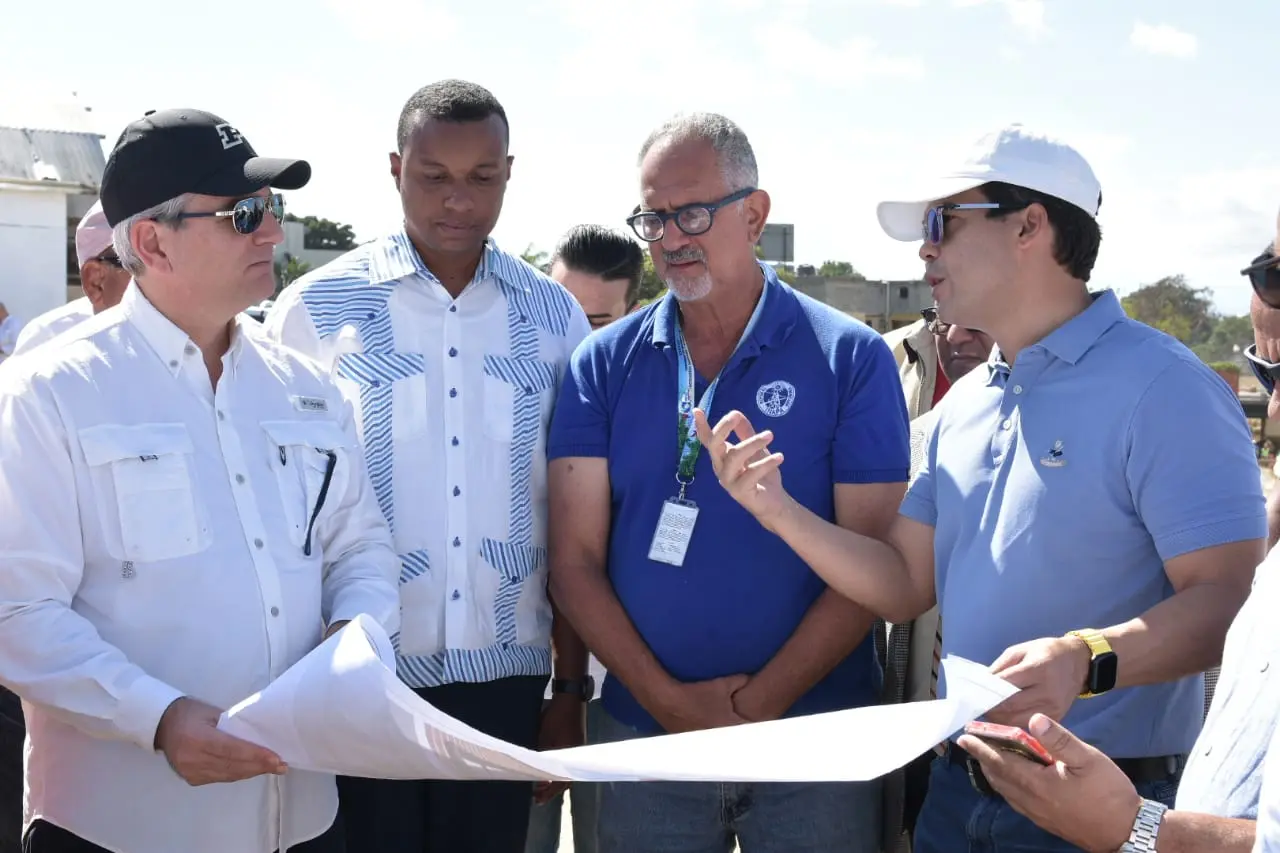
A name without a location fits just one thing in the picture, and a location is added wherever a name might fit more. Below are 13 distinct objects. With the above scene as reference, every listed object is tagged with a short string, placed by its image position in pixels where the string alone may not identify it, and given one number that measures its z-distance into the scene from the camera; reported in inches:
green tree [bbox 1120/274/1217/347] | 1861.2
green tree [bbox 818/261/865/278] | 3009.6
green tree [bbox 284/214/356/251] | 2647.6
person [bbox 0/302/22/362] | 575.6
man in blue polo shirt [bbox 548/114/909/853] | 125.0
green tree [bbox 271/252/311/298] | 1823.3
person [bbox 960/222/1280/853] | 66.1
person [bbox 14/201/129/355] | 179.8
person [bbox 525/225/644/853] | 207.5
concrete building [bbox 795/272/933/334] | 1706.4
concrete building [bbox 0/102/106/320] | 1162.0
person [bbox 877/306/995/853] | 133.0
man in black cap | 96.3
